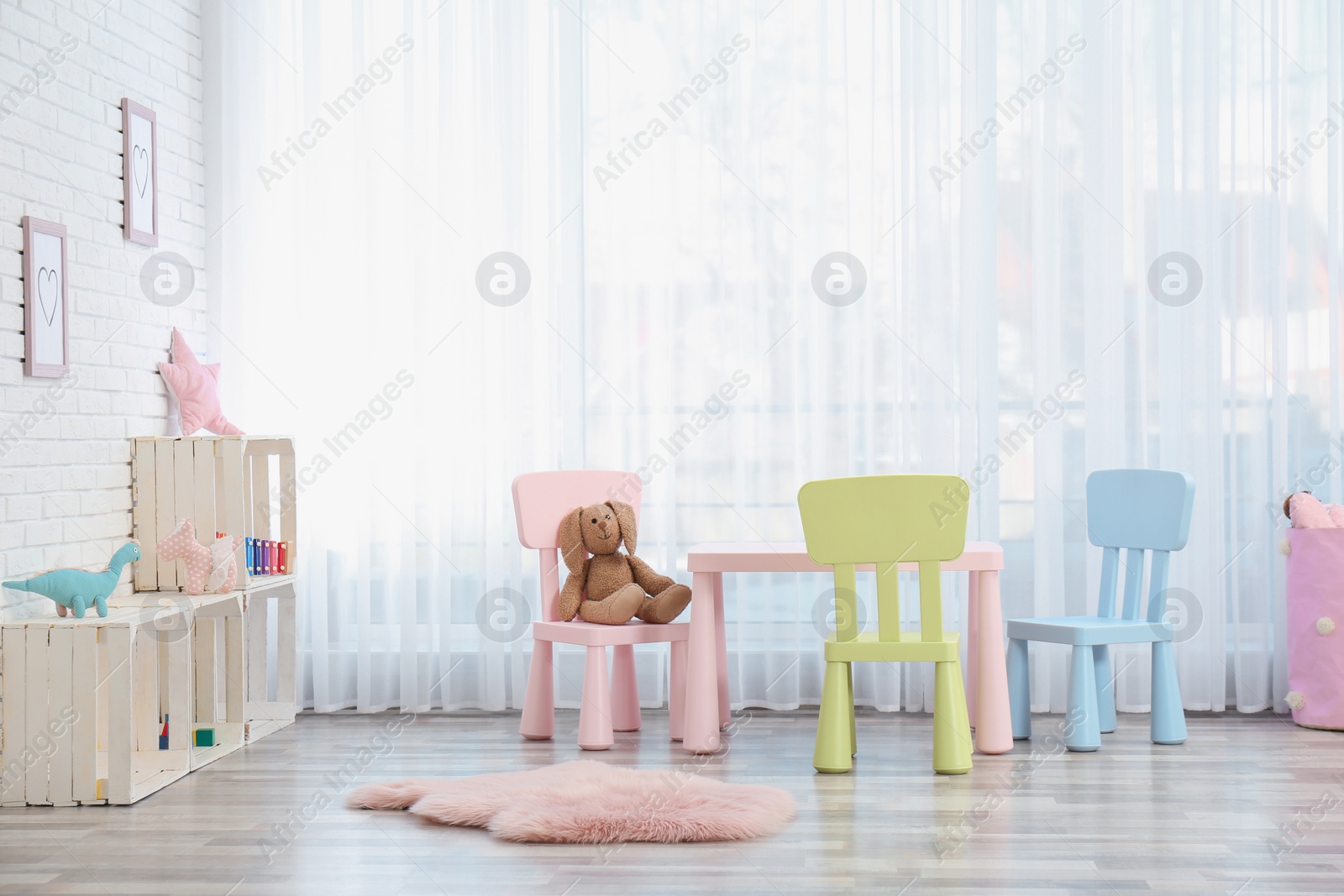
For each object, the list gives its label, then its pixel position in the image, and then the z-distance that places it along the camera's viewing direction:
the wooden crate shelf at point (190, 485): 3.41
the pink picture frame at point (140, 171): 3.39
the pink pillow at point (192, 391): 3.57
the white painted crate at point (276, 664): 3.55
